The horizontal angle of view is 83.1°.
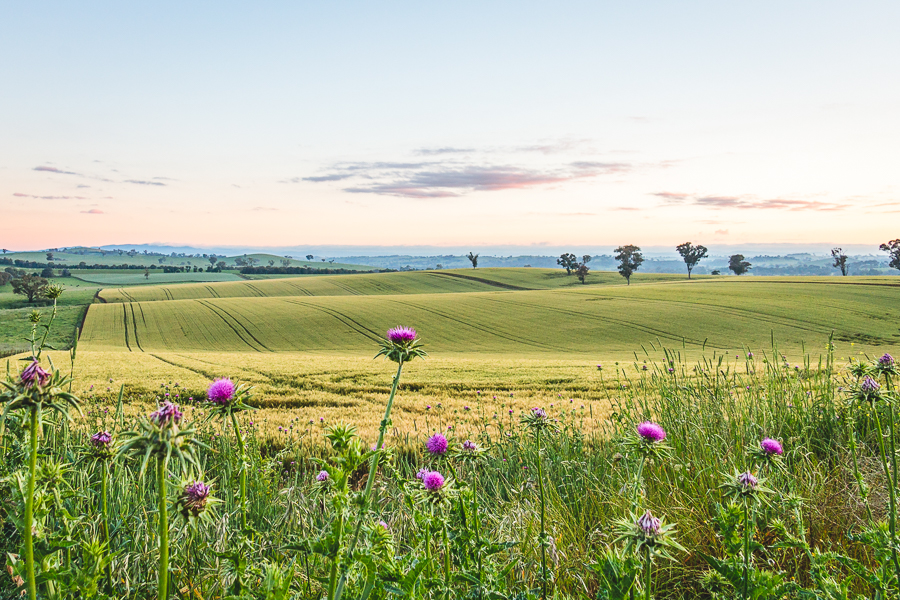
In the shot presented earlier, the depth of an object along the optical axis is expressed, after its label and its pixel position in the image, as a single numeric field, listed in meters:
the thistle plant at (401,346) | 2.75
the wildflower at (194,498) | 2.23
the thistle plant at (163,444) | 1.73
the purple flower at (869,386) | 3.48
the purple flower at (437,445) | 3.24
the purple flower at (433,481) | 3.01
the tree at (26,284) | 86.81
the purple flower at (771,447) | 3.05
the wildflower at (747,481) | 2.66
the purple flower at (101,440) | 2.92
